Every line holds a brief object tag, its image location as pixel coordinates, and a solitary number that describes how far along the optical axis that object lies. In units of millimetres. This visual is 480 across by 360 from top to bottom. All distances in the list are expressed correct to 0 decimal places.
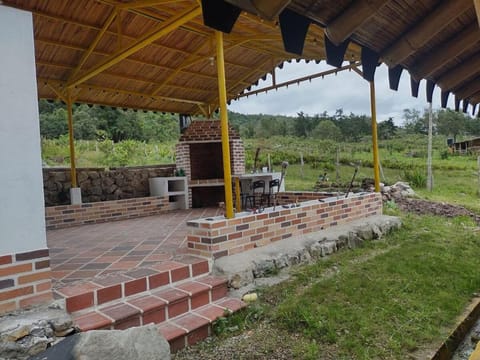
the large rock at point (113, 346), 1679
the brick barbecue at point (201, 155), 8099
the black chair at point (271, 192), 5483
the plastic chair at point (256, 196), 5649
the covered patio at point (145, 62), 1754
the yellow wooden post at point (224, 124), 3477
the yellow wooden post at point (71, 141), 6648
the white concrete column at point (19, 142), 2002
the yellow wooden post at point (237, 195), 5637
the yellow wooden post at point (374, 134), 5460
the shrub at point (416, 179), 11359
